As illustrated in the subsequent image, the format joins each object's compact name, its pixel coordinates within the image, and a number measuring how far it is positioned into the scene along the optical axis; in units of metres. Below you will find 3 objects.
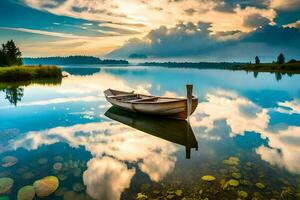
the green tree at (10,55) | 56.92
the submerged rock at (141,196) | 6.45
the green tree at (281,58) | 105.75
